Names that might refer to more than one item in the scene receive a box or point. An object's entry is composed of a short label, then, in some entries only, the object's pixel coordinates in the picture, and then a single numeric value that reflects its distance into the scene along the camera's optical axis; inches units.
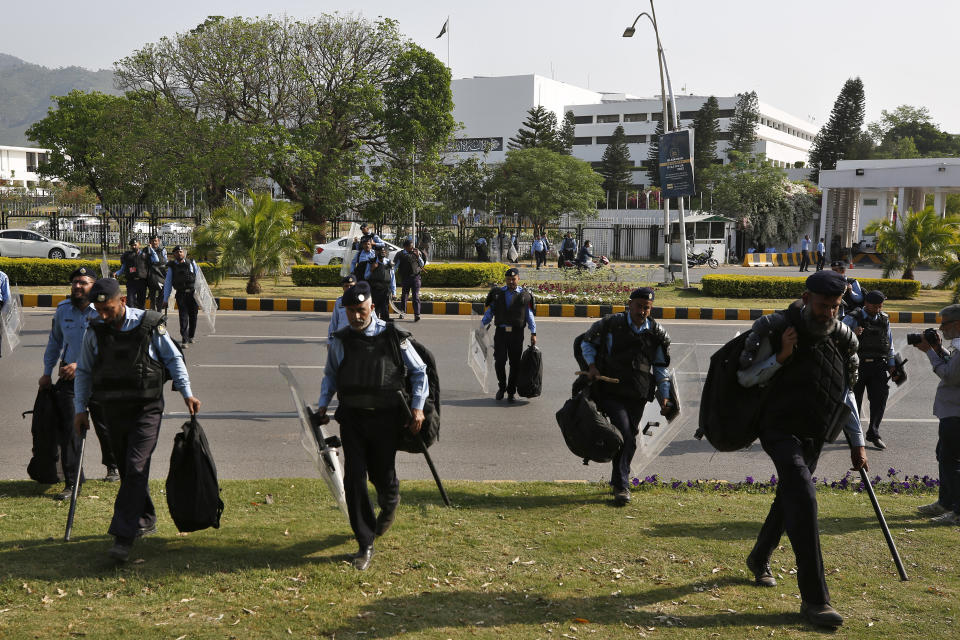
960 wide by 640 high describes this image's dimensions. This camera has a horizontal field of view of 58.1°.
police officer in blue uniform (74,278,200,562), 188.1
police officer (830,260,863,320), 341.4
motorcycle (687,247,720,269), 1557.6
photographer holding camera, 223.9
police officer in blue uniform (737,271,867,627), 162.6
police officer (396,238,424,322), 651.5
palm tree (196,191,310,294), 817.5
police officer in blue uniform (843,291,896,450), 318.3
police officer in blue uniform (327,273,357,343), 361.1
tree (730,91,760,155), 2839.6
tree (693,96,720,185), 2714.1
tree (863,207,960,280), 990.4
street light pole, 951.9
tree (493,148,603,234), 1852.9
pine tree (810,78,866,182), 2613.2
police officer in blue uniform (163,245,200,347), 521.3
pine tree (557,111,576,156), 2827.3
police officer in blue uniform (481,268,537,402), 391.5
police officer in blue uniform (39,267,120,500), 236.5
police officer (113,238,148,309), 581.3
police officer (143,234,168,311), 589.6
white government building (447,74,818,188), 3206.2
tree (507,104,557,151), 2659.9
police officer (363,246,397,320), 552.1
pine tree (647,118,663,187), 2955.2
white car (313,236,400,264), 1114.7
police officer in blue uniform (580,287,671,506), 241.8
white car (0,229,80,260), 1178.0
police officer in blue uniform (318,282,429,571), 190.5
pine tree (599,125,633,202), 2920.8
